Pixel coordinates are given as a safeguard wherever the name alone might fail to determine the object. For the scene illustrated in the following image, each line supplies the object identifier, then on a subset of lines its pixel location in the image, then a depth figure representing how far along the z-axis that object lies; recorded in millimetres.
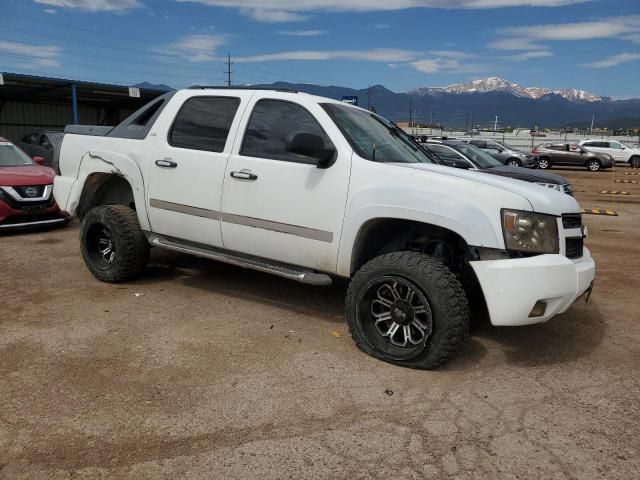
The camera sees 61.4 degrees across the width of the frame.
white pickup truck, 3539
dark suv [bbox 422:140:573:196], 10109
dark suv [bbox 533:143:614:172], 28703
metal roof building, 22172
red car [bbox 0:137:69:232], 8195
